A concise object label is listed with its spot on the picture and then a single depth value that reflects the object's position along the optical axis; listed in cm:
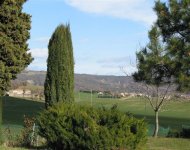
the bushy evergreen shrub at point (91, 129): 1273
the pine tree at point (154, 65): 2562
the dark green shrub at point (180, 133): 2616
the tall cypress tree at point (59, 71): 1694
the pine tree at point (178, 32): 2378
